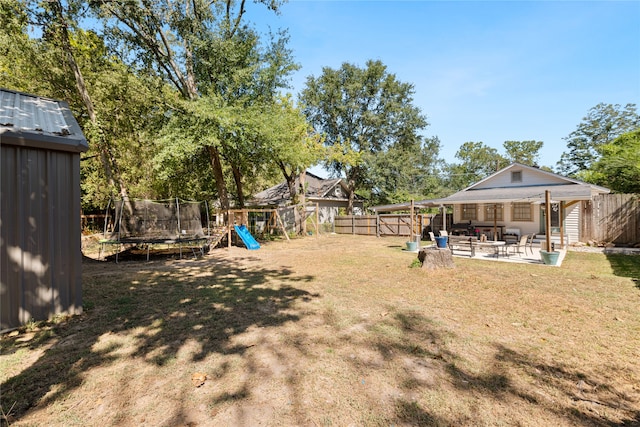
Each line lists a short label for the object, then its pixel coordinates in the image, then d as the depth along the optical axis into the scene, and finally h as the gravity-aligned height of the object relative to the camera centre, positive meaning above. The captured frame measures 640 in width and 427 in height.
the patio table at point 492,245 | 10.10 -1.22
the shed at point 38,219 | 3.96 -0.02
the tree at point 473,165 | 51.25 +8.04
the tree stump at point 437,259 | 8.05 -1.33
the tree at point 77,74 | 10.66 +6.11
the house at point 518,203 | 13.80 +0.33
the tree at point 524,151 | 55.31 +10.95
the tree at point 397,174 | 28.48 +3.60
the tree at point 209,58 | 12.15 +7.23
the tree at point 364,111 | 29.44 +10.19
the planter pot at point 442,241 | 10.99 -1.18
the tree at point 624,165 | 12.21 +1.87
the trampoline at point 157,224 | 10.98 -0.35
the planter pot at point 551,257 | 8.88 -1.47
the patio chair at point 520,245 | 10.89 -1.34
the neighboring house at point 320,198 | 25.86 +1.35
